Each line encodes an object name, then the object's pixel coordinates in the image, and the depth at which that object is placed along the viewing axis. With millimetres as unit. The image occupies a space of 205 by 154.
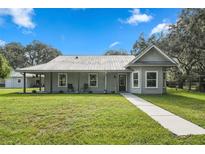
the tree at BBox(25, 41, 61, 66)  39460
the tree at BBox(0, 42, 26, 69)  37364
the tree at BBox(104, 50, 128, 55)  36766
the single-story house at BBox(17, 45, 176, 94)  12509
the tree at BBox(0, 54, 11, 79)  18145
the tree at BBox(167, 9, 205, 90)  13567
